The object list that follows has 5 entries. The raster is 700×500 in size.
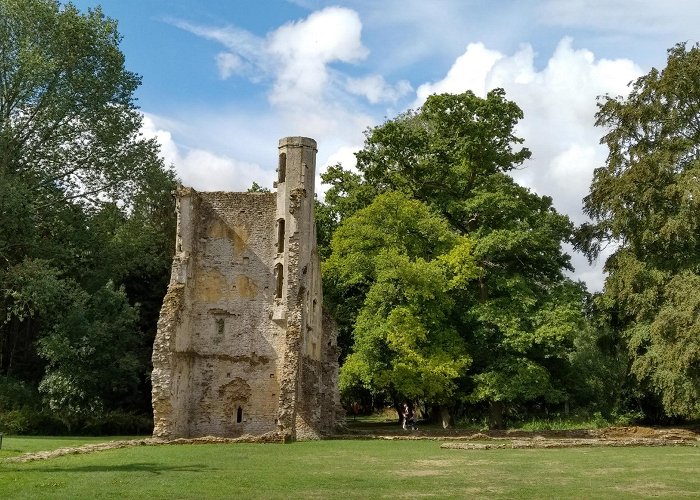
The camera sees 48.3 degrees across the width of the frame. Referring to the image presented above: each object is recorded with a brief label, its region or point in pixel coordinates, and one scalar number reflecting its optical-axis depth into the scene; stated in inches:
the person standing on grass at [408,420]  1357.0
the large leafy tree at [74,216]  1273.4
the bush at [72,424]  1197.1
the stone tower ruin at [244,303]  1159.6
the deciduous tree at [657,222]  1155.3
